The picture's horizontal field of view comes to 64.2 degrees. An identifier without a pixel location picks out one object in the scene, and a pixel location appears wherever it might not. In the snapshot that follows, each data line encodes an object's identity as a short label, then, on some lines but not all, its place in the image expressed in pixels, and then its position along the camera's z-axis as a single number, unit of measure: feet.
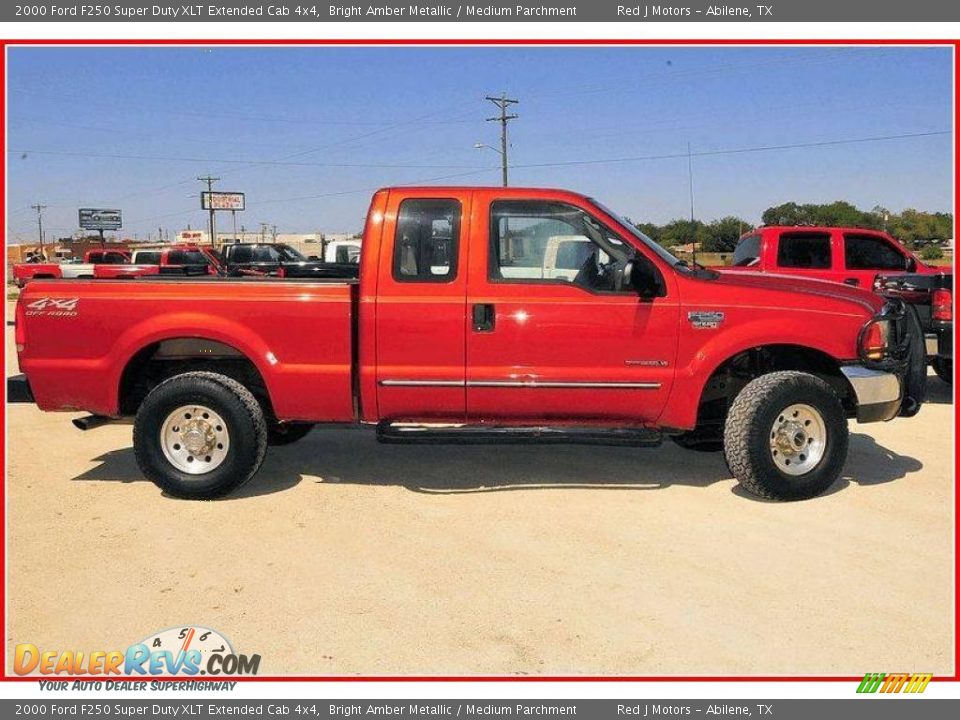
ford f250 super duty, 16.61
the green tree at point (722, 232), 157.48
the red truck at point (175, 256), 77.71
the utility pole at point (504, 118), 157.73
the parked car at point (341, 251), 74.13
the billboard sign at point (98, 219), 292.04
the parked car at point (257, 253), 81.05
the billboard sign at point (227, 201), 294.66
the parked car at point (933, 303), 26.22
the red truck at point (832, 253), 32.68
